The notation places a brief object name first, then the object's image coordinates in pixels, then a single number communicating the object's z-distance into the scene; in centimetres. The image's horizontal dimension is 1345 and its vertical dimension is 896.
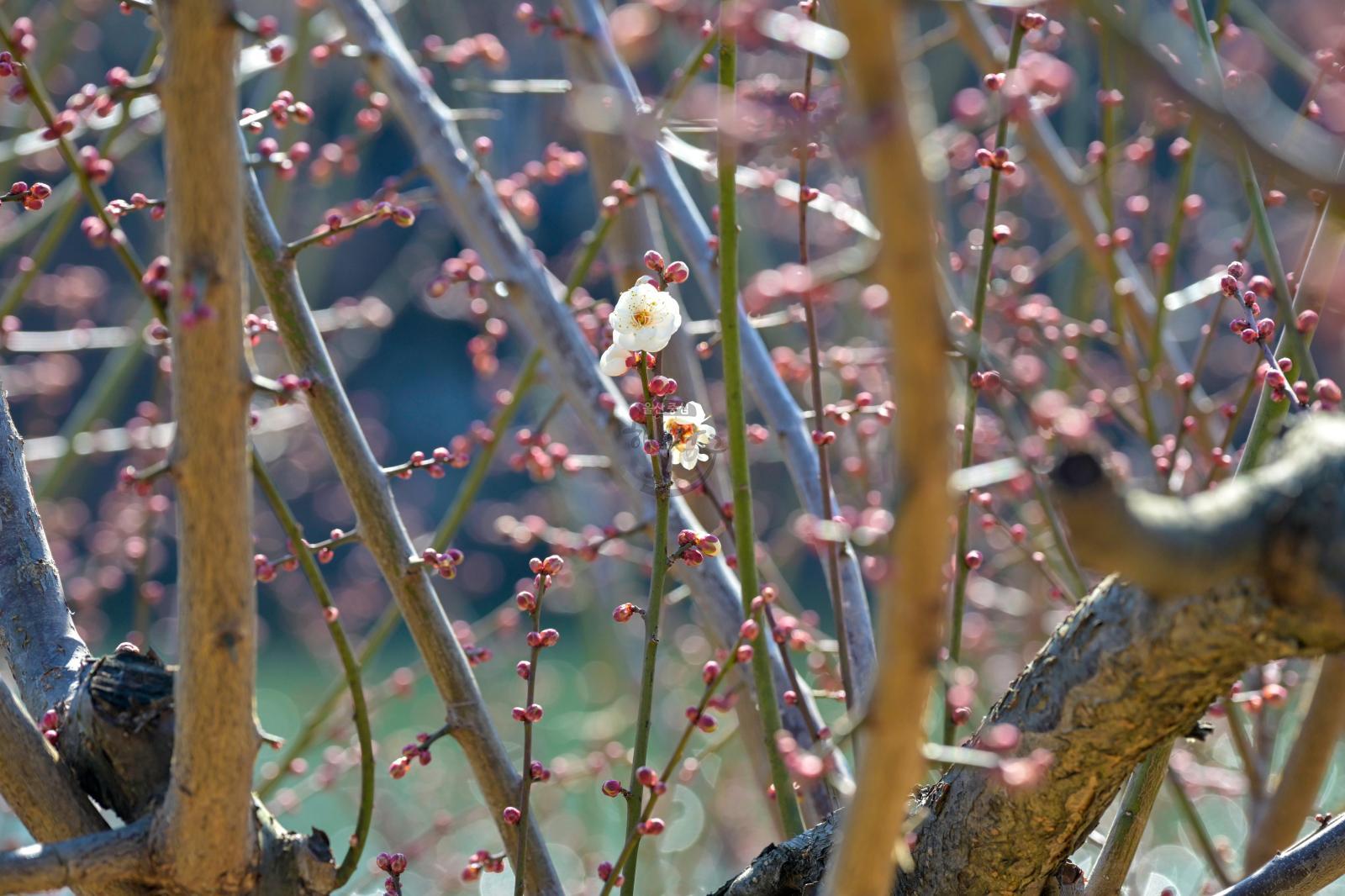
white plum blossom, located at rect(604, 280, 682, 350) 202
